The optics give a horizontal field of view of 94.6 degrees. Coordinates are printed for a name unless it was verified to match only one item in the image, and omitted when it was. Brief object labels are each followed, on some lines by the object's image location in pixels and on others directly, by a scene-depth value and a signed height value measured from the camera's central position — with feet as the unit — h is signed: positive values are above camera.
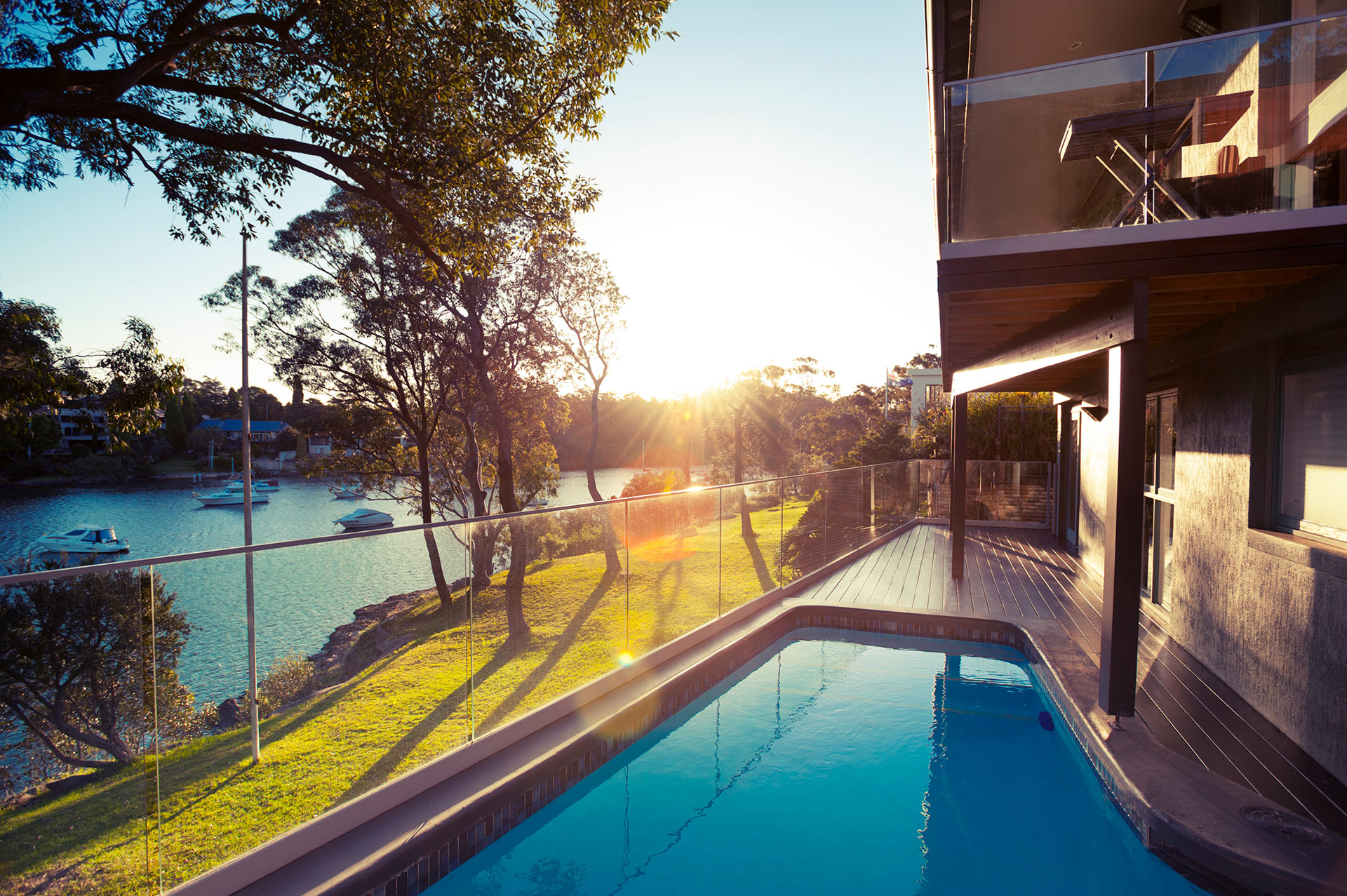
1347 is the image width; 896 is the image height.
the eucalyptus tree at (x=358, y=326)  54.49 +10.01
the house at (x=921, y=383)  105.14 +9.47
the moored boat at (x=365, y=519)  64.63 -8.89
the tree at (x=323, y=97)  16.83 +10.68
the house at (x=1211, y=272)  10.84 +3.20
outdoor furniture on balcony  11.93 +6.04
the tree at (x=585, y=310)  53.36 +11.31
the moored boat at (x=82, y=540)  62.95 -10.71
